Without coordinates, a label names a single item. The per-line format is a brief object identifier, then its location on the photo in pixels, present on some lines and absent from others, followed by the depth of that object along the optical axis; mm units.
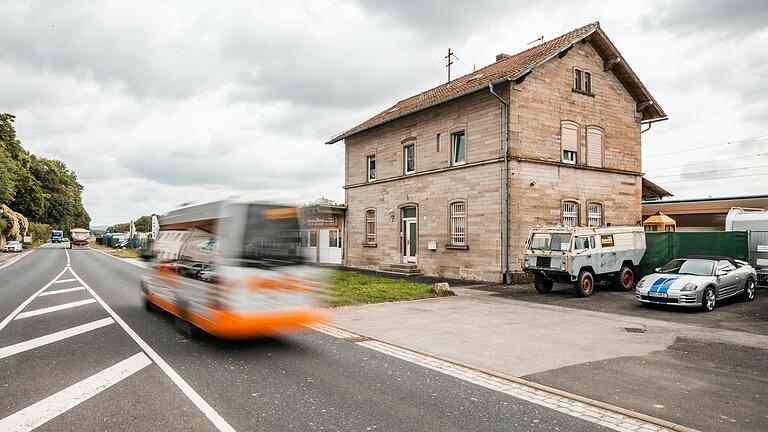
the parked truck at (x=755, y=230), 17016
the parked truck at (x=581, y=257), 15078
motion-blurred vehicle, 7164
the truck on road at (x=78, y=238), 70000
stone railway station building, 19109
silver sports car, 12172
